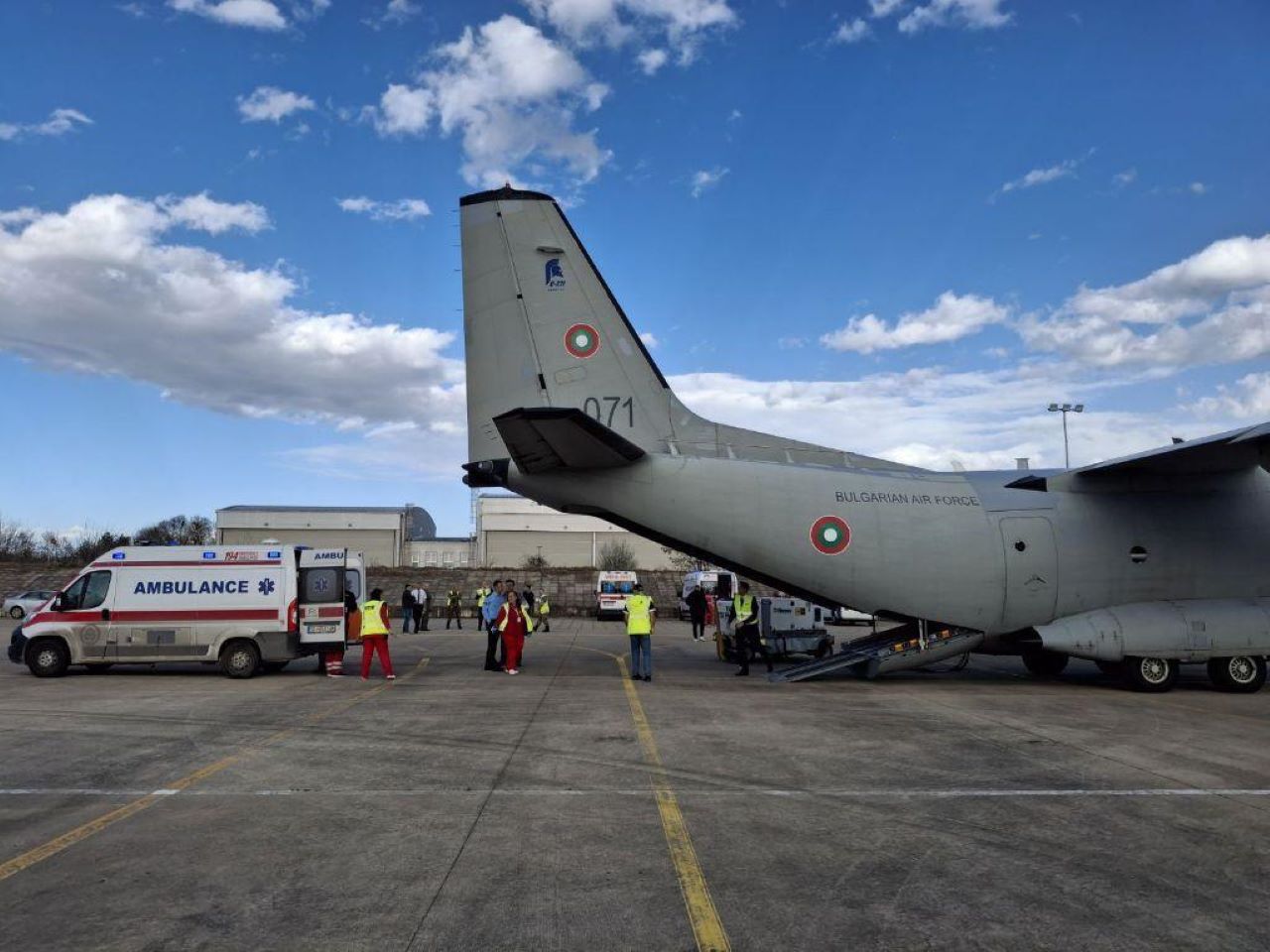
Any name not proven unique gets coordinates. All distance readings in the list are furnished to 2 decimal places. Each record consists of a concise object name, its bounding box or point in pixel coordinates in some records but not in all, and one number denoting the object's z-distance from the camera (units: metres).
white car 37.28
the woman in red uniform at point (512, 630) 16.69
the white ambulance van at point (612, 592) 43.78
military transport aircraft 14.61
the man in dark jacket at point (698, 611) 29.73
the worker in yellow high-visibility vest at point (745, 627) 17.00
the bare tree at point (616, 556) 90.38
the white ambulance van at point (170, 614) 15.92
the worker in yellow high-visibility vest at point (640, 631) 15.33
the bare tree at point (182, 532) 83.06
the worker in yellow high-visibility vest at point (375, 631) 15.36
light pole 43.31
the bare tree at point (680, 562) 90.31
